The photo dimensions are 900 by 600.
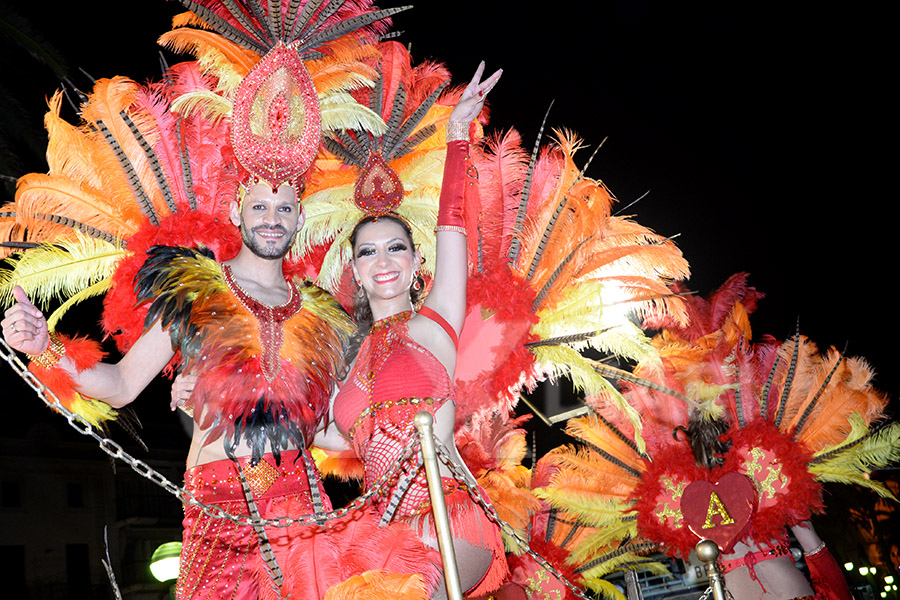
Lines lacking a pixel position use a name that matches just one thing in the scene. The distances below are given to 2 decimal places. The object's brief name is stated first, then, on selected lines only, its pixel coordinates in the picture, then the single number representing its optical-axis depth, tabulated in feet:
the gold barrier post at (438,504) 7.73
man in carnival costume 9.51
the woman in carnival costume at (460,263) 10.20
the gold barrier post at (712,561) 9.64
